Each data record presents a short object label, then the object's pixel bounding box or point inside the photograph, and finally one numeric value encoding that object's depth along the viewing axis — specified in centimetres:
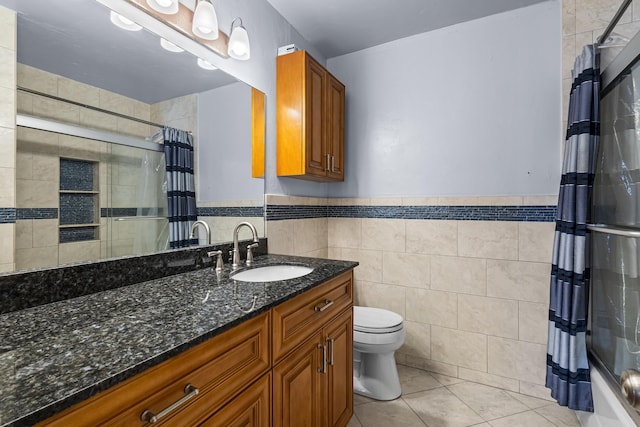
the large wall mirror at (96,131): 100
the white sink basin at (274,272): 159
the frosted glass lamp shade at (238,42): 172
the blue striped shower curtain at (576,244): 162
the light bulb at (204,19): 150
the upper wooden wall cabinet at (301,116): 207
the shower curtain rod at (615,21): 145
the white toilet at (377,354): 194
